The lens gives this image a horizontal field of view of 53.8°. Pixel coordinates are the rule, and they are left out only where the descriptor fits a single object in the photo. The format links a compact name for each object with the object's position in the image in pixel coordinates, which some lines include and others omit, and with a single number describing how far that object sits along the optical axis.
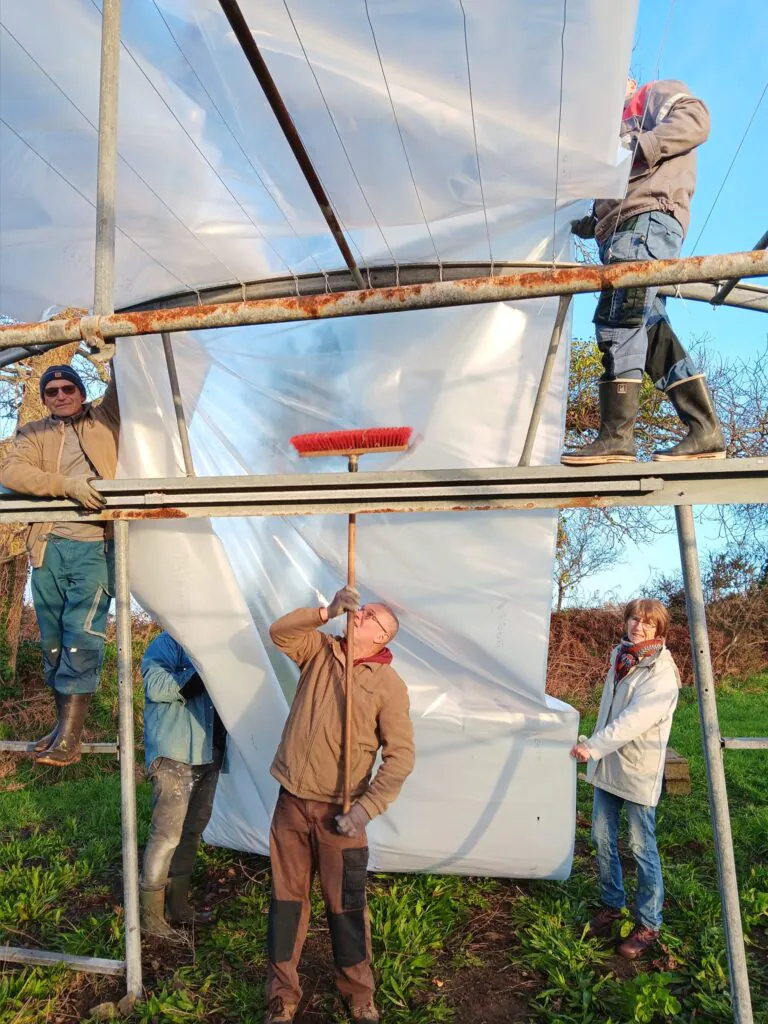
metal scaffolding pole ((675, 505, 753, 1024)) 2.41
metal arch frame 2.13
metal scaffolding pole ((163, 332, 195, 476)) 2.96
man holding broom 2.77
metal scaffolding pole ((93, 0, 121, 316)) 2.42
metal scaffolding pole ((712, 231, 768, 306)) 2.85
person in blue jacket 3.52
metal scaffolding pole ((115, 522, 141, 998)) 2.92
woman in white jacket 3.25
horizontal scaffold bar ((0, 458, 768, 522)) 2.42
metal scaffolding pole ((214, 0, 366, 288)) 2.16
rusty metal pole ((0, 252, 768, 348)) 2.01
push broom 2.82
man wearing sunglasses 3.40
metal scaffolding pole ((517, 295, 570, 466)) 2.48
